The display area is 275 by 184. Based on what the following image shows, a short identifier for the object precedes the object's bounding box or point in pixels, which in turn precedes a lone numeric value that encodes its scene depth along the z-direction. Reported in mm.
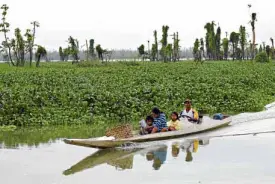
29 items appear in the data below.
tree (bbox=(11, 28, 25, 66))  53906
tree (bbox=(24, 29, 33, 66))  54062
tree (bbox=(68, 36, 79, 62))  65562
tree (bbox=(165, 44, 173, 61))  69494
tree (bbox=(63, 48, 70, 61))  69275
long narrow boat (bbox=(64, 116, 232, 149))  13641
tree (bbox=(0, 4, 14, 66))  51688
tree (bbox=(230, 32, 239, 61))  77312
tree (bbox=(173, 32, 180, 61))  72875
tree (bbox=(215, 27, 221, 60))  76875
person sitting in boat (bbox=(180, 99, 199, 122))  16875
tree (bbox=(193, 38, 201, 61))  73525
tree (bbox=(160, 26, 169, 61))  73338
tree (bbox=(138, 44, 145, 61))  73750
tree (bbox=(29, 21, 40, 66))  54562
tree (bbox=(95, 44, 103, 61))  64750
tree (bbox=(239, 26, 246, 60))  74062
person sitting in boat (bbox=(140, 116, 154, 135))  15227
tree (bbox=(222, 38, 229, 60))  77188
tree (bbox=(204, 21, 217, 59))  73294
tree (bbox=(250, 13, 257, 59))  60403
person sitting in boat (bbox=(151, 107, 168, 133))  15211
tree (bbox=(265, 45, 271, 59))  79169
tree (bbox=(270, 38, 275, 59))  73312
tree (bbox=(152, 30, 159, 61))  75481
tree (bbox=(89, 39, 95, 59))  76419
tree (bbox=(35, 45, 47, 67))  54275
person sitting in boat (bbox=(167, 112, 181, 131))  15930
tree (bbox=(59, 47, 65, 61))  88119
